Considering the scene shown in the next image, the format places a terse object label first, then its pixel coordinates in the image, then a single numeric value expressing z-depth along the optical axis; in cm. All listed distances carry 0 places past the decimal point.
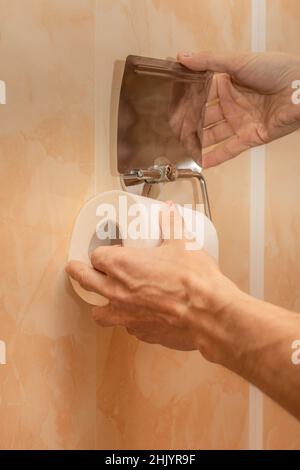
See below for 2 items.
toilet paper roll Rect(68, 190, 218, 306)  106
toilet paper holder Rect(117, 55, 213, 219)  114
